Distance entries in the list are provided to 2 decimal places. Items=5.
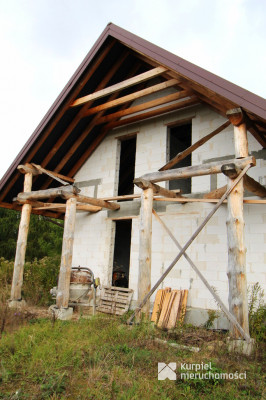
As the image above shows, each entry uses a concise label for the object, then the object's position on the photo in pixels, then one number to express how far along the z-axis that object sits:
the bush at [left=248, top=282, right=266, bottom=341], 5.50
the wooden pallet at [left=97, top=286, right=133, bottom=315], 8.30
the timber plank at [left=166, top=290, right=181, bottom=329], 6.74
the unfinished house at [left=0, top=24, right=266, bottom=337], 5.66
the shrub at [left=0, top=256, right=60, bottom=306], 9.04
